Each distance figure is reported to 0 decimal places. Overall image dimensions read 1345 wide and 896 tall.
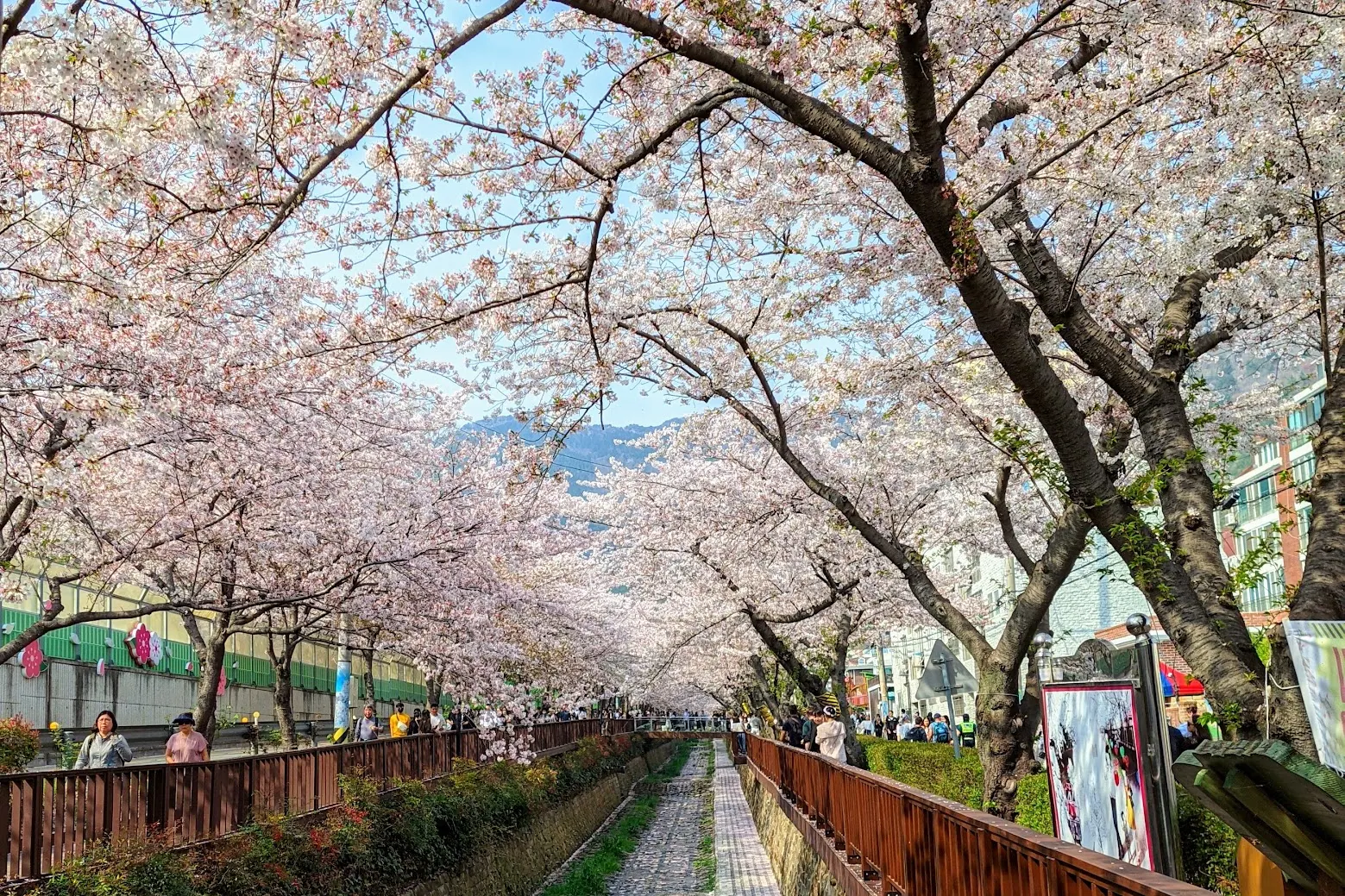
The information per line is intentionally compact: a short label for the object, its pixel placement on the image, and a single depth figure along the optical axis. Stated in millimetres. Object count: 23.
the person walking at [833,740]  17625
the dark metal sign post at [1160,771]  5664
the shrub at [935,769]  14812
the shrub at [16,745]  13516
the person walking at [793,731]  25094
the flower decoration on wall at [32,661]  22344
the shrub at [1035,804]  9883
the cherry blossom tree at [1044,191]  6602
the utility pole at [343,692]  21641
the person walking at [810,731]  22367
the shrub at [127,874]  7348
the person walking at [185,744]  11805
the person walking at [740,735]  53175
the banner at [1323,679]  4254
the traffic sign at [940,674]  16672
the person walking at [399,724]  22312
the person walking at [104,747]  11430
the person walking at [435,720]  26328
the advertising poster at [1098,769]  5930
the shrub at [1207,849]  7152
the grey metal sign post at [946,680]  16641
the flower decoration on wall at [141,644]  27331
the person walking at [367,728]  21469
